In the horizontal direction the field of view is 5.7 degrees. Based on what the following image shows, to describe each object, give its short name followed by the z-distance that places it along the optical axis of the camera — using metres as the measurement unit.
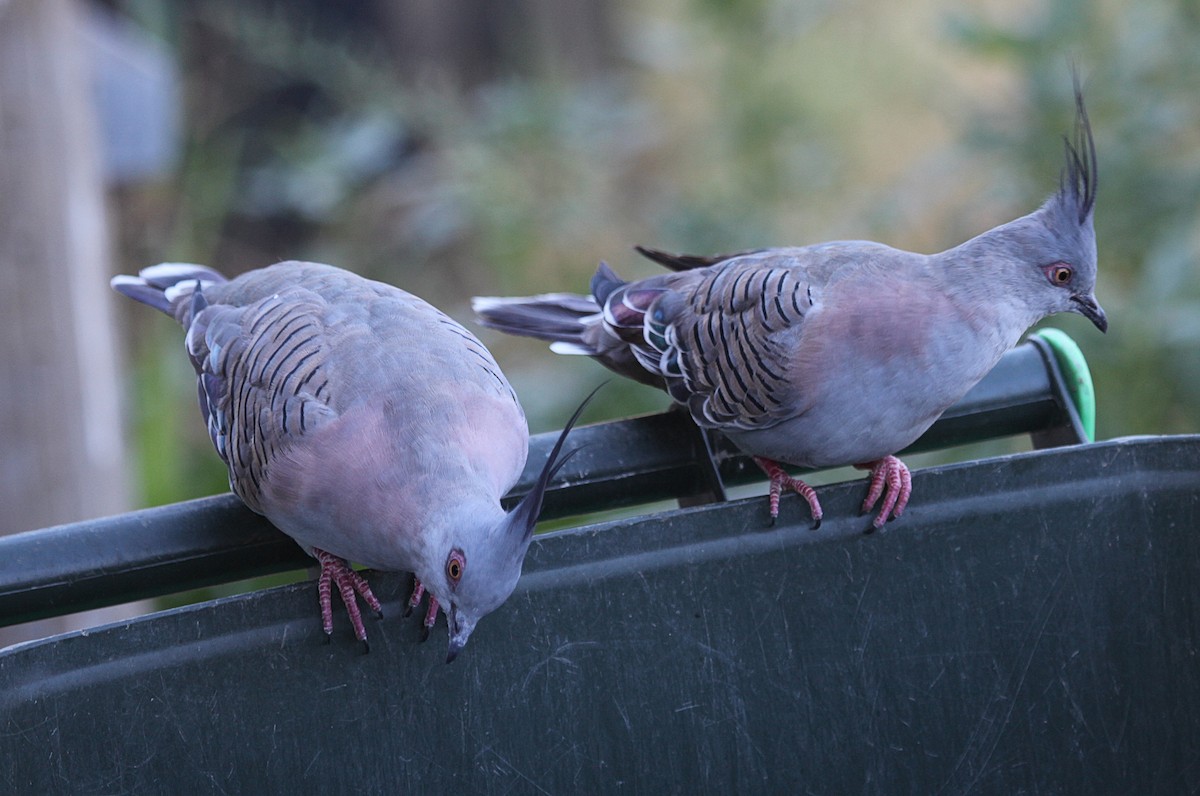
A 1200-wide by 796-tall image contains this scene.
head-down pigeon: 4.56
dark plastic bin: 4.55
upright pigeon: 4.65
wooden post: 4.89
